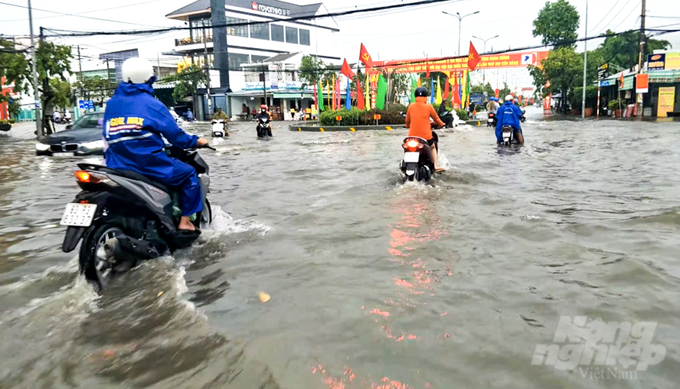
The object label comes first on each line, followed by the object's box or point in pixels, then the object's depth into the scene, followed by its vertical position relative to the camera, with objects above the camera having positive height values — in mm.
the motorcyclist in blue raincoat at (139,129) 3846 -62
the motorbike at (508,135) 13164 -589
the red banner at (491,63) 46281 +4361
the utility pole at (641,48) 32531 +3646
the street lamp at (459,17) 46250 +8383
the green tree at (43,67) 26328 +2796
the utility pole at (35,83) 24109 +1881
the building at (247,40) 59219 +9422
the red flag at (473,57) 27438 +2841
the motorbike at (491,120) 22631 -368
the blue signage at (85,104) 57188 +1912
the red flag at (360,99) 26844 +805
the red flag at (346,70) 29100 +2514
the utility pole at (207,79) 51262 +3832
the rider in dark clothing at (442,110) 22672 +123
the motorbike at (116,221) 3494 -710
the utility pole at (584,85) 36831 +1772
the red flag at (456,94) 31125 +1113
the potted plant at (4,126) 32125 -166
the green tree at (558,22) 47688 +8041
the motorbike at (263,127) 21109 -384
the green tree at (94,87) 61781 +4105
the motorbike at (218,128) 20891 -372
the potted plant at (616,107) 36062 +115
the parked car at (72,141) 13664 -492
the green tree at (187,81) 55969 +4034
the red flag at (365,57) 26969 +2933
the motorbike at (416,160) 7500 -660
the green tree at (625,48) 52062 +6061
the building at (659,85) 31281 +1380
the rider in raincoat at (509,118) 12688 -164
